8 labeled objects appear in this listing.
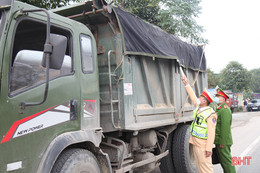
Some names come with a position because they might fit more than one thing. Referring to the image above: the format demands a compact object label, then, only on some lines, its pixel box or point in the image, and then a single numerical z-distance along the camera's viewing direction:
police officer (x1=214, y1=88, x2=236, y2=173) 4.64
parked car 29.77
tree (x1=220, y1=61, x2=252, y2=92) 33.03
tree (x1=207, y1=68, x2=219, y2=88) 27.53
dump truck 2.32
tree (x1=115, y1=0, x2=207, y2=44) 10.82
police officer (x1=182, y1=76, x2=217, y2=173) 4.06
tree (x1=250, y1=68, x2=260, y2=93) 66.50
